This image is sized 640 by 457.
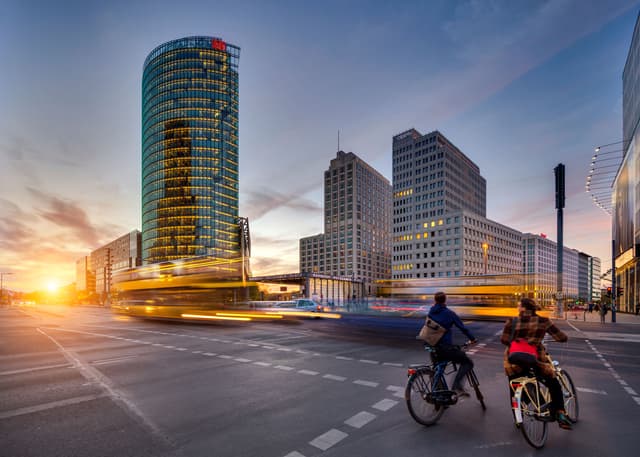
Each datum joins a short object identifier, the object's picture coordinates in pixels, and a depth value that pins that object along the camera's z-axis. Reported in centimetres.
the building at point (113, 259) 15975
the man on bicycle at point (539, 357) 470
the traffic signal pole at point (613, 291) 2823
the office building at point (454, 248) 10819
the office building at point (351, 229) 15788
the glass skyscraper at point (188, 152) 12756
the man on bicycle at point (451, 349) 564
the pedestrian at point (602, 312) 2818
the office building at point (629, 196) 3875
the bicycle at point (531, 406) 454
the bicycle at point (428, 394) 528
